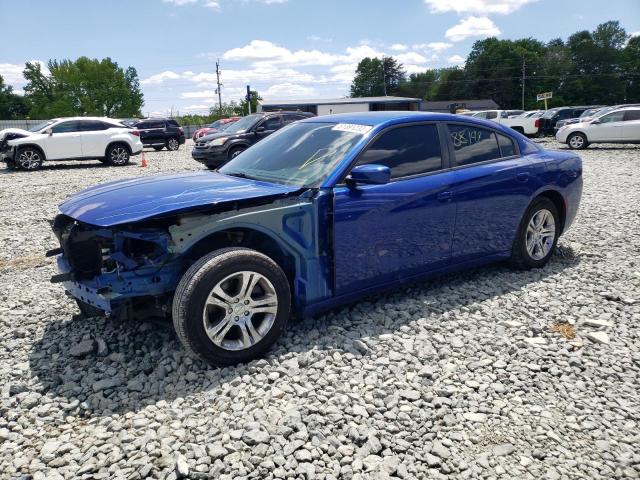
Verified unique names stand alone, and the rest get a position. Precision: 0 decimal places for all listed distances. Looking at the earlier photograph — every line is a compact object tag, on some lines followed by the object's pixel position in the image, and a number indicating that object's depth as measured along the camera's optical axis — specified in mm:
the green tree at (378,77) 113562
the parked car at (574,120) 24603
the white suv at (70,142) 15938
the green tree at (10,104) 82438
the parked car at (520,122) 26516
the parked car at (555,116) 28062
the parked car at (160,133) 24125
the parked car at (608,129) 19656
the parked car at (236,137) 14055
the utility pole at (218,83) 80525
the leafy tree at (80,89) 80500
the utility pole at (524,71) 89725
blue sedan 3209
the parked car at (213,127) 27109
